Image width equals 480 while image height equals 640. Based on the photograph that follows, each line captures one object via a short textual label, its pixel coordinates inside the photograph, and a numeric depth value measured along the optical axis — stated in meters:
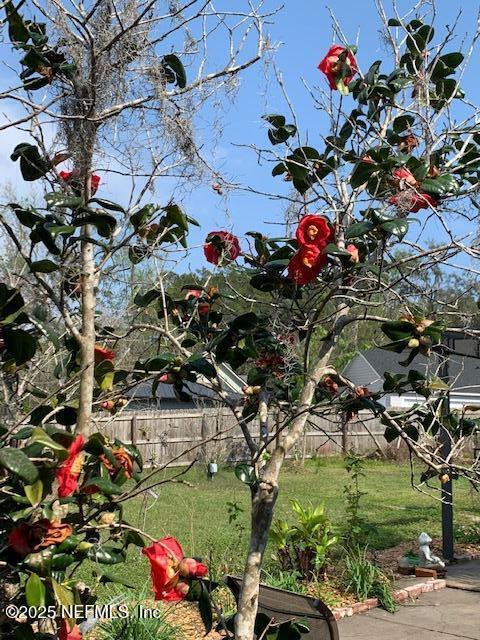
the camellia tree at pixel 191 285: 1.48
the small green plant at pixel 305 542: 5.79
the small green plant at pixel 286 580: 5.22
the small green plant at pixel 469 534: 8.28
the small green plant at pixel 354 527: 6.21
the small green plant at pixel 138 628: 3.89
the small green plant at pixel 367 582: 5.48
